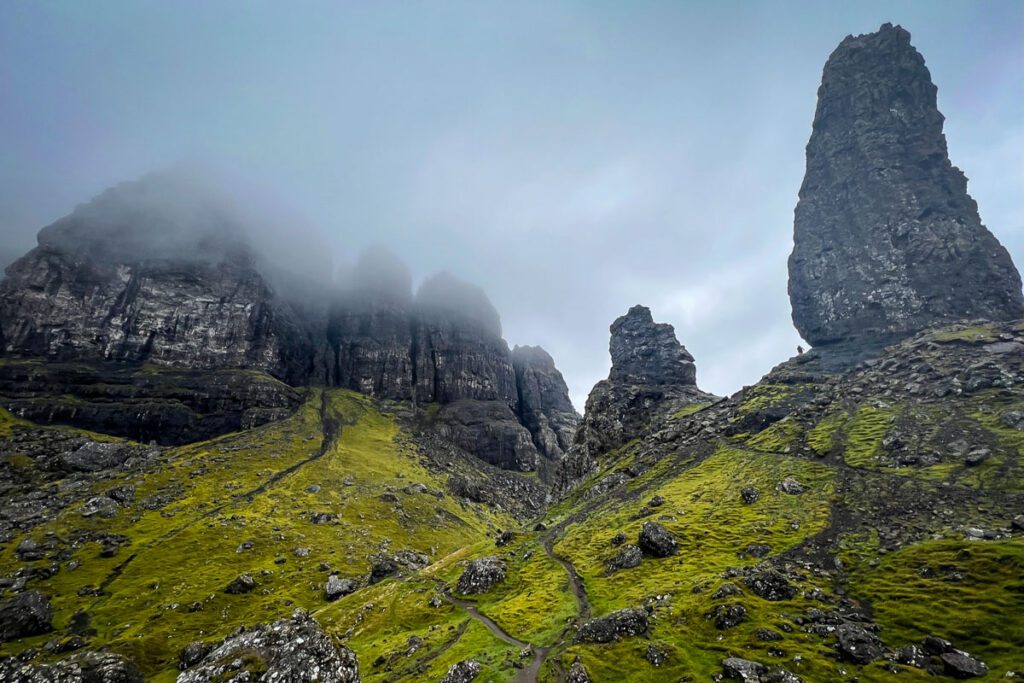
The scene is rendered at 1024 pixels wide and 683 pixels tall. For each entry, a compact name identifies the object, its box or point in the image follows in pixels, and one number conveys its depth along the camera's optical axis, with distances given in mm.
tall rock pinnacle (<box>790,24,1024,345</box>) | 136375
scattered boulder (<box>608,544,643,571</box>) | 63469
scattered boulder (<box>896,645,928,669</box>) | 34469
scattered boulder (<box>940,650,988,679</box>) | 31984
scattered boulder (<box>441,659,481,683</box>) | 42781
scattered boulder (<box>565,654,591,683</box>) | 38969
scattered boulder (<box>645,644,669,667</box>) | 39781
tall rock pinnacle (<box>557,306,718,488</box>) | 149250
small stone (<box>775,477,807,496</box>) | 74062
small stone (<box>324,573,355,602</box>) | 90844
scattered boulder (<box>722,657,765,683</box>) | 35656
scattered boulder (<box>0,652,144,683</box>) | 36281
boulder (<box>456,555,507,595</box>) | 71688
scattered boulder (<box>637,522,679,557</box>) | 64250
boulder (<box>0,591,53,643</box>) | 70688
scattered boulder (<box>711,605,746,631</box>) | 43781
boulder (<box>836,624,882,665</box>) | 36375
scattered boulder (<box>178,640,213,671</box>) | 61125
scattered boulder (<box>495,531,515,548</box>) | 90206
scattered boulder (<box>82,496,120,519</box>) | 110806
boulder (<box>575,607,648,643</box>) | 44750
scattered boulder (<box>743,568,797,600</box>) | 47906
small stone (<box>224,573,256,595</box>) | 88250
